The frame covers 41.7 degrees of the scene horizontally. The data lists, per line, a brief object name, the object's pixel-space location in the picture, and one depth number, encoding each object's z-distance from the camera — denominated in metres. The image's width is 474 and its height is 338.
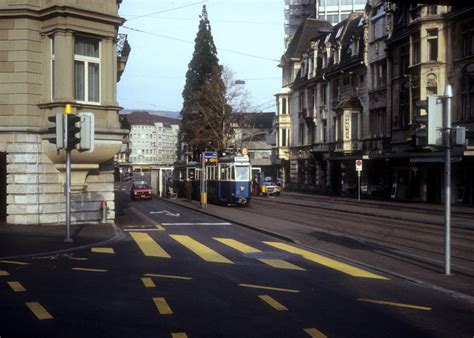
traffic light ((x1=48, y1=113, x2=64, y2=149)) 15.50
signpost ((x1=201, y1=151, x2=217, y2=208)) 36.53
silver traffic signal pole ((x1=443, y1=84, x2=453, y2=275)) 11.52
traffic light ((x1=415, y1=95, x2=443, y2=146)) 11.60
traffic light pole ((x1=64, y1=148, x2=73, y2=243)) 15.90
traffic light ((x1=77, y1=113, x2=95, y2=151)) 15.84
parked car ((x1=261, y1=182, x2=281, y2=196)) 54.50
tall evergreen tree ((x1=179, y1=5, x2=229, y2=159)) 61.94
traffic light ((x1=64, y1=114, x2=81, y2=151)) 15.47
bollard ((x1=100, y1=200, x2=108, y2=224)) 21.27
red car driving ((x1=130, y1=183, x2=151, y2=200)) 46.12
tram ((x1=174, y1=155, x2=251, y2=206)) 36.00
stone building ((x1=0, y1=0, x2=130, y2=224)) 19.70
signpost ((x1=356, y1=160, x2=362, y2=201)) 43.57
